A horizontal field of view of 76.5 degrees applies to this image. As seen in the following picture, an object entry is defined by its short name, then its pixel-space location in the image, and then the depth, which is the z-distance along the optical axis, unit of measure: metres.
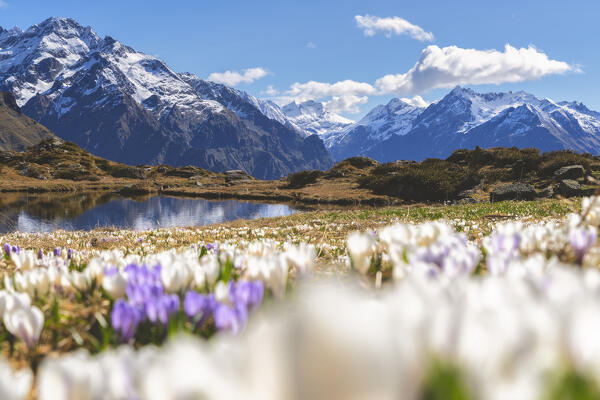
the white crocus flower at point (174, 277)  1.83
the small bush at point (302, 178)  66.71
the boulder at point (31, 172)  86.82
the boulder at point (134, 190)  65.19
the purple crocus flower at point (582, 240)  1.88
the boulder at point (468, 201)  25.70
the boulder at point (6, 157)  98.62
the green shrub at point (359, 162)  80.88
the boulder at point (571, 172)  27.80
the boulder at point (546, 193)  23.45
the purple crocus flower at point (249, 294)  1.46
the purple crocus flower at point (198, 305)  1.49
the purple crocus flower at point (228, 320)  1.30
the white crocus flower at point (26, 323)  1.50
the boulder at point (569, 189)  22.75
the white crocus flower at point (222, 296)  1.52
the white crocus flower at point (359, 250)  2.01
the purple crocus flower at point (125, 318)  1.43
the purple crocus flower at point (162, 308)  1.49
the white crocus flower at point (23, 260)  2.63
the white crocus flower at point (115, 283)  1.82
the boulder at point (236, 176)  93.88
